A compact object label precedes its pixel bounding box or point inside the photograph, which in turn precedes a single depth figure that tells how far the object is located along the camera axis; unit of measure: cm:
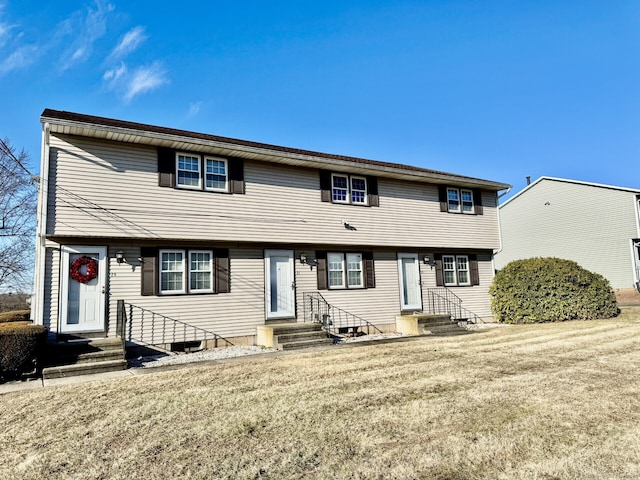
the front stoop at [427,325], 1311
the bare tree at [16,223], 2130
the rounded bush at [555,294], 1491
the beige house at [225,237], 979
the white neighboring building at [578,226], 2272
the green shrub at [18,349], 755
